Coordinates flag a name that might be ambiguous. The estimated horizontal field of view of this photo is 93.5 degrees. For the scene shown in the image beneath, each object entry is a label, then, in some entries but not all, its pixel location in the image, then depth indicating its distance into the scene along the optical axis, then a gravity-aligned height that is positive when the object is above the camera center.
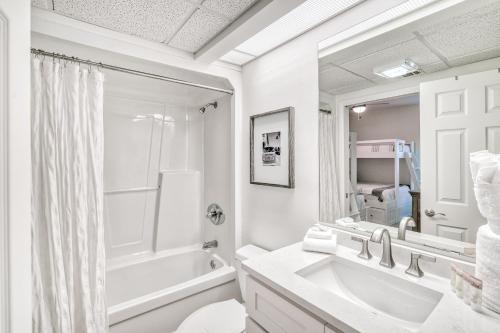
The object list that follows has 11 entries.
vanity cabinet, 0.88 -0.61
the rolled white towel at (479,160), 0.81 +0.02
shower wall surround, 2.30 +0.00
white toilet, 1.42 -0.97
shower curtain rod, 1.26 +0.63
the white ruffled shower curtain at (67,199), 1.24 -0.17
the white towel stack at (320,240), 1.27 -0.41
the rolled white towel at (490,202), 0.77 -0.12
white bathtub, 1.55 -1.00
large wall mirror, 0.97 +0.21
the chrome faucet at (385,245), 1.10 -0.37
